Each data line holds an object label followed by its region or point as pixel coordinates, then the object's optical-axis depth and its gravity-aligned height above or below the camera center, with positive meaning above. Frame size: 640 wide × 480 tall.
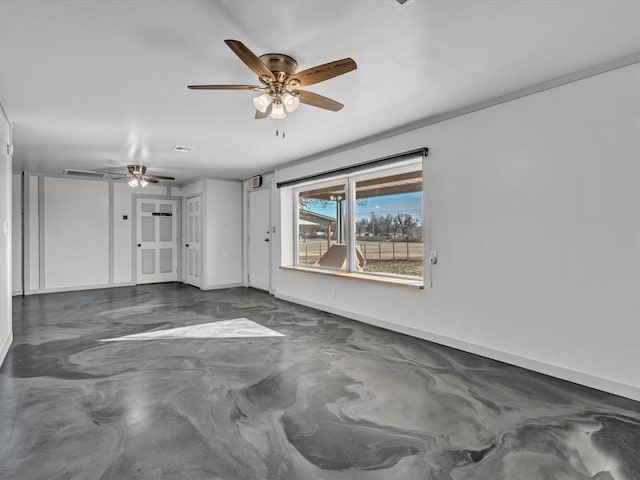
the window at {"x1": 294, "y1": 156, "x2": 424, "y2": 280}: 4.46 +0.20
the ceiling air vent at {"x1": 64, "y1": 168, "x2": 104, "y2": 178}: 6.89 +1.24
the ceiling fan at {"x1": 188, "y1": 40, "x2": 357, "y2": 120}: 2.20 +1.01
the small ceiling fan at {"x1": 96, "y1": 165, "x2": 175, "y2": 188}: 6.36 +1.07
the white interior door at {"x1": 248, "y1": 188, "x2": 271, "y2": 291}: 7.11 -0.05
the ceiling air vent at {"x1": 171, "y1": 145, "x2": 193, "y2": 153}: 5.07 +1.25
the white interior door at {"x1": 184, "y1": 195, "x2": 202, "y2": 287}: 7.95 -0.10
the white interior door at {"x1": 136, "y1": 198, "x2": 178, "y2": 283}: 8.34 -0.08
